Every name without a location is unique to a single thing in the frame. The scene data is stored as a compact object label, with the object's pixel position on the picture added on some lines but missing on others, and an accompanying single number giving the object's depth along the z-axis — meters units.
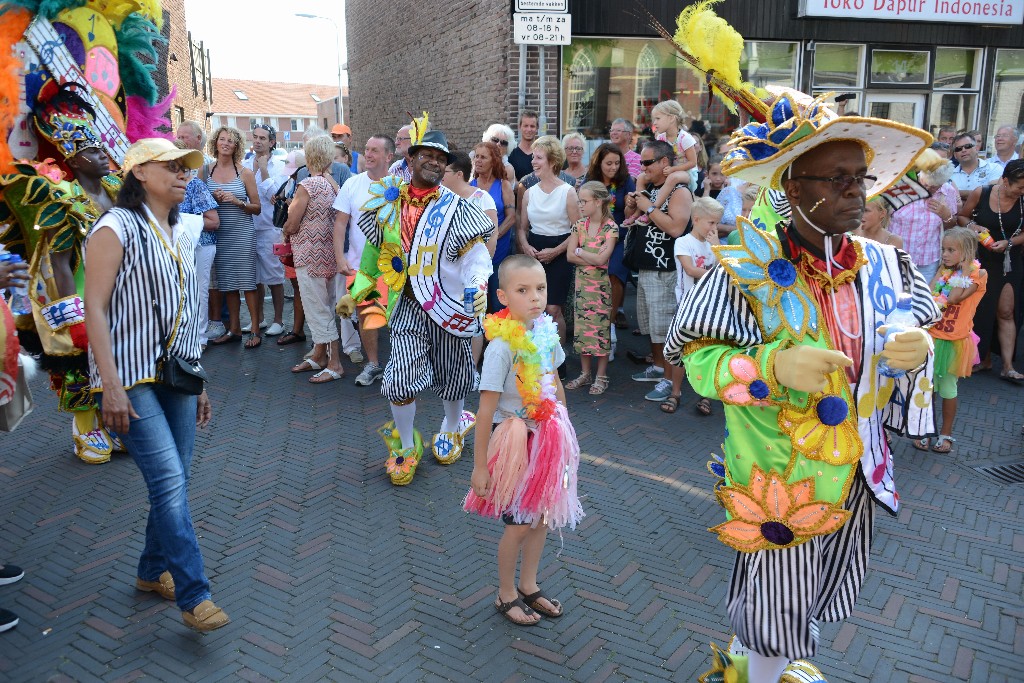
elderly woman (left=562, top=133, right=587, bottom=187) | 8.81
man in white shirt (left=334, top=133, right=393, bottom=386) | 6.99
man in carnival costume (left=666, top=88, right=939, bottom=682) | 2.49
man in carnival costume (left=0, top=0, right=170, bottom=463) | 4.39
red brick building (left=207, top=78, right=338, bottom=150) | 72.19
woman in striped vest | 3.31
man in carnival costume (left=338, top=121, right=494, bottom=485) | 5.13
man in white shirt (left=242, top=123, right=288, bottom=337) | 9.38
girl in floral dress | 7.18
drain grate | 5.44
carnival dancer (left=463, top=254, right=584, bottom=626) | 3.49
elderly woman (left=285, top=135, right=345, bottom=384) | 7.79
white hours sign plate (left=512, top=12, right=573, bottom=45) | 9.27
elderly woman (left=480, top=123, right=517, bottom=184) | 8.85
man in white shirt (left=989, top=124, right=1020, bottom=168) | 9.30
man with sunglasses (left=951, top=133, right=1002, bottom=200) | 9.18
